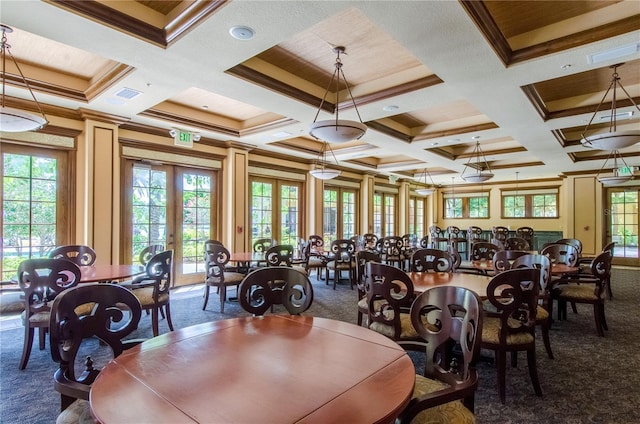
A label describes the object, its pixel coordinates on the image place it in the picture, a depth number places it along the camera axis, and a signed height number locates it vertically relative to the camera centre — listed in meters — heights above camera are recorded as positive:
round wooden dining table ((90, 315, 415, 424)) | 0.99 -0.57
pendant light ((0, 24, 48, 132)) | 2.85 +0.85
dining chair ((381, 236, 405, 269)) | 6.86 -0.71
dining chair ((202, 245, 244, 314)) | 4.43 -0.75
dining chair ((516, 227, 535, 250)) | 9.38 -0.52
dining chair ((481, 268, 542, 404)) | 2.36 -0.75
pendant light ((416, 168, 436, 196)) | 9.93 +0.73
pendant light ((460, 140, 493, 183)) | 6.25 +1.21
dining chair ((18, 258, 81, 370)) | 2.75 -0.58
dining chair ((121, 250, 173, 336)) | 3.37 -0.74
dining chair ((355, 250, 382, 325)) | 4.09 -0.52
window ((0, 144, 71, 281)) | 4.21 +0.17
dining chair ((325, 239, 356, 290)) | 6.02 -0.77
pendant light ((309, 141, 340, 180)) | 6.17 +1.14
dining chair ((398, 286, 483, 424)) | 1.28 -0.64
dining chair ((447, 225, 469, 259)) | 8.88 -0.68
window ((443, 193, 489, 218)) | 12.48 +0.36
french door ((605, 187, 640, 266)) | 9.16 -0.22
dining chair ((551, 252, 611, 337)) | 3.66 -0.87
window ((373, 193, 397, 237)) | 10.55 +0.03
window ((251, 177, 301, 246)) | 7.12 +0.12
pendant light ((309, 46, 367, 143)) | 2.99 +0.77
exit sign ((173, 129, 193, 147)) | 5.38 +1.23
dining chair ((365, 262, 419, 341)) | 2.50 -0.62
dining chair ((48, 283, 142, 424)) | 1.39 -0.52
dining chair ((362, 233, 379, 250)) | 7.53 -0.58
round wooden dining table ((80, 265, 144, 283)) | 3.20 -0.58
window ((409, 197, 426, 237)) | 12.26 -0.04
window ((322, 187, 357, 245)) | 8.84 +0.06
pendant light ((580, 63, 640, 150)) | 3.25 +0.74
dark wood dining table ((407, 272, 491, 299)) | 2.87 -0.62
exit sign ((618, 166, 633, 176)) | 7.39 +0.96
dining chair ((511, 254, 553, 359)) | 3.00 -0.55
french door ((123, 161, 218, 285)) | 5.32 +0.05
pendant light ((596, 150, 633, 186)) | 6.25 +0.92
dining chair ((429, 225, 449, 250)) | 8.90 -0.64
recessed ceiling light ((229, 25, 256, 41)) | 2.46 +1.34
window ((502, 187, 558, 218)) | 11.08 +0.37
